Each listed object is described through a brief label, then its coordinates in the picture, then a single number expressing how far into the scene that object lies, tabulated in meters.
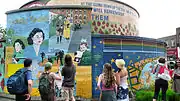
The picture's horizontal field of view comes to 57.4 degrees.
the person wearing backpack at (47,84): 4.18
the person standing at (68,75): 4.70
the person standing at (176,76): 6.15
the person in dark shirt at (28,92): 3.66
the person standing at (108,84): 4.08
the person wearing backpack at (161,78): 5.00
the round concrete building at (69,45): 7.26
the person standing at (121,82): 4.27
